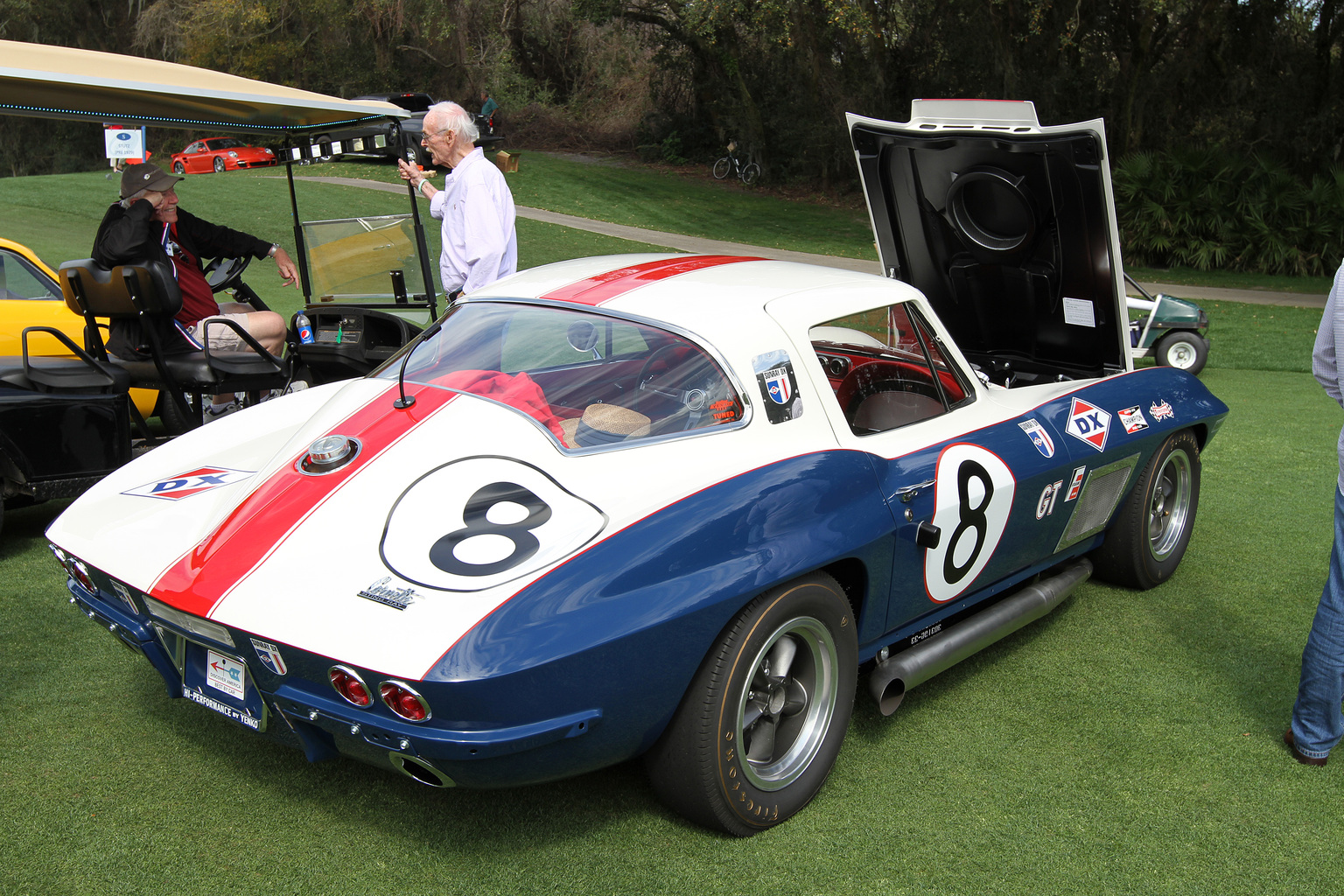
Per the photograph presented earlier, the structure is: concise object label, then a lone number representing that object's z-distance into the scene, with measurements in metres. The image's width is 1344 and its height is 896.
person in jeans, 3.24
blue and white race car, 2.41
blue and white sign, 5.33
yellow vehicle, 6.77
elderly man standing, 5.83
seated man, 5.70
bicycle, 29.83
